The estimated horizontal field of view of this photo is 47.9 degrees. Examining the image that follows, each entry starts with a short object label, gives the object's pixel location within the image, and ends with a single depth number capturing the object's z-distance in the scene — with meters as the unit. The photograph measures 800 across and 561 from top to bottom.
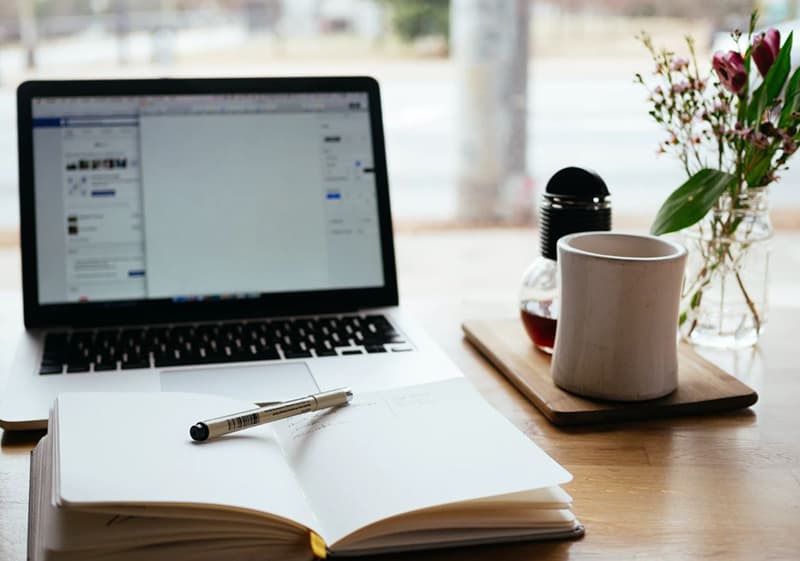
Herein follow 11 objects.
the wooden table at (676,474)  0.64
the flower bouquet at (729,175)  0.94
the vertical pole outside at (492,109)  4.30
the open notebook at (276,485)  0.58
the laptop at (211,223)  1.03
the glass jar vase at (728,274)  1.01
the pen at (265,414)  0.68
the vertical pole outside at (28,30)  5.52
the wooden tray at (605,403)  0.84
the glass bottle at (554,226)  0.95
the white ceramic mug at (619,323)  0.81
